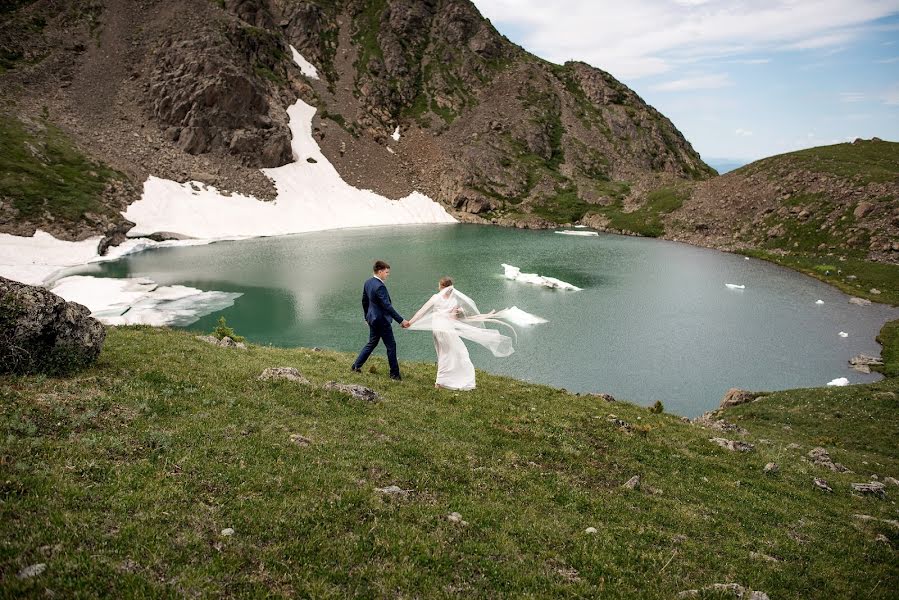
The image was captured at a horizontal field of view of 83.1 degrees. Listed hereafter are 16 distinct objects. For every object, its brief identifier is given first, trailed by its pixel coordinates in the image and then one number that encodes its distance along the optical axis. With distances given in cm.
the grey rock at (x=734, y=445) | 1930
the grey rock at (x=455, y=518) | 1051
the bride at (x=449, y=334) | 2155
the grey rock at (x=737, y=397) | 3425
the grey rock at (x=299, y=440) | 1304
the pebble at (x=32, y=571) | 682
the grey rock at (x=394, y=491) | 1119
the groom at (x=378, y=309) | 2008
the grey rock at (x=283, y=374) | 1773
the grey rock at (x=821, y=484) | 1658
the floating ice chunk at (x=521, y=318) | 5347
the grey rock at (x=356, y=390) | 1744
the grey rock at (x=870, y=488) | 1684
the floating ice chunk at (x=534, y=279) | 6925
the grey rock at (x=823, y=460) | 2016
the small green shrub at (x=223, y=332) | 2697
